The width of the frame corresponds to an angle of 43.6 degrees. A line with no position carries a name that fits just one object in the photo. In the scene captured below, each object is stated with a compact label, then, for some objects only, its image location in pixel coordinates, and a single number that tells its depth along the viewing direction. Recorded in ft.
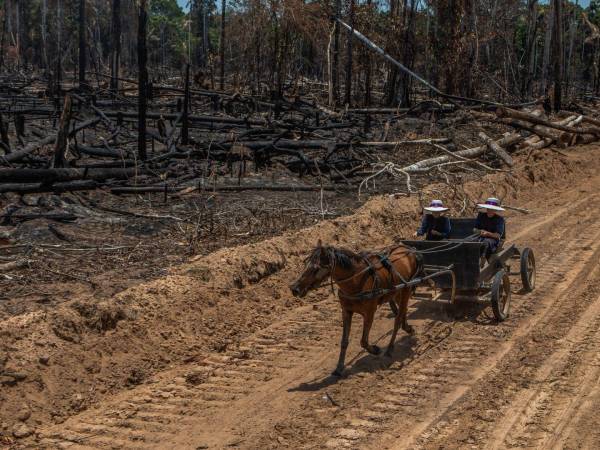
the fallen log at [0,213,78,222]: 41.19
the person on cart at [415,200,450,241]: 35.40
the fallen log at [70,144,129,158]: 63.05
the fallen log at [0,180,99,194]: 45.52
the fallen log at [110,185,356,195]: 50.70
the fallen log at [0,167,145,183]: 46.59
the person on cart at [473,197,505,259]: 35.63
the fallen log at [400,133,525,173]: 68.40
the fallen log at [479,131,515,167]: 75.82
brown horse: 25.07
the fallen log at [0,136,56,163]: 53.52
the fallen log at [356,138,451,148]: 73.41
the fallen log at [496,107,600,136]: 81.35
